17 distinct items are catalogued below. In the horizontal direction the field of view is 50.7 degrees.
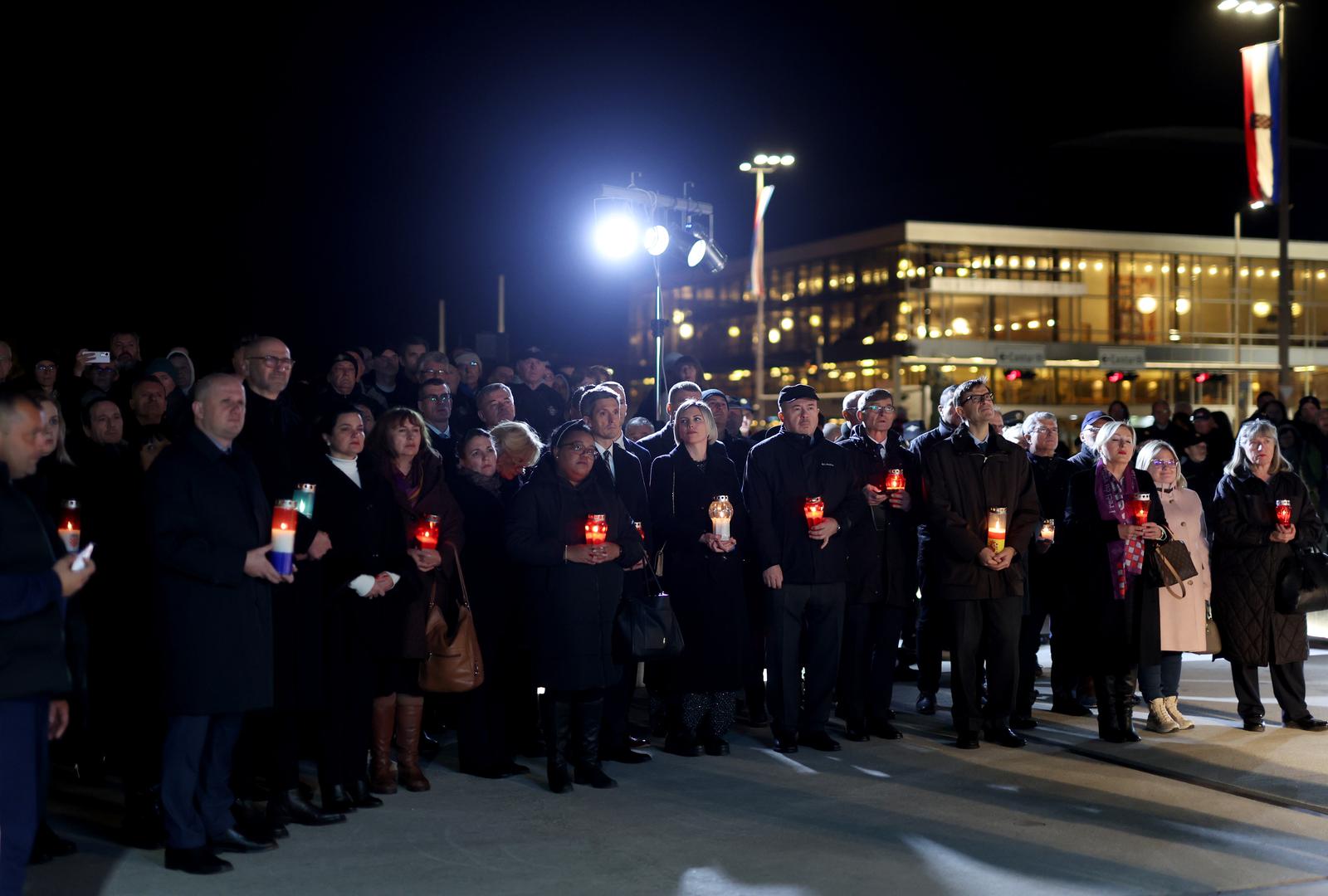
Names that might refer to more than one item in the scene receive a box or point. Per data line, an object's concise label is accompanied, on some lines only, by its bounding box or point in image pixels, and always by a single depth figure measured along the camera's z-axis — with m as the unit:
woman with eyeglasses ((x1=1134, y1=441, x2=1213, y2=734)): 9.23
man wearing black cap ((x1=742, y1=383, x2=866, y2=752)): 8.86
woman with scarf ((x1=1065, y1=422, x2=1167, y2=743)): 9.06
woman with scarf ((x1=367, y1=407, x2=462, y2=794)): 7.35
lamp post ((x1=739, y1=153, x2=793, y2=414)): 31.45
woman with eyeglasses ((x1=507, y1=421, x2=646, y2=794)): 7.66
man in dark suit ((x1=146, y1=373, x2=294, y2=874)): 6.01
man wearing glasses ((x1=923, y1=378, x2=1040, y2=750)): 8.95
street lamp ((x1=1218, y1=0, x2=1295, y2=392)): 20.23
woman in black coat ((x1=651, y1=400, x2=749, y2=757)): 8.72
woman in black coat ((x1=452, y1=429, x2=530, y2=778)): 8.16
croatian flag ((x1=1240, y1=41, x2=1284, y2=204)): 21.25
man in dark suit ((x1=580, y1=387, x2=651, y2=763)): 8.37
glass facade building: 57.09
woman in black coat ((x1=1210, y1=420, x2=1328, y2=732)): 9.41
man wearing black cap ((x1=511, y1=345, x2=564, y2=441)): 12.36
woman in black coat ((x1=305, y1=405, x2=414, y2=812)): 7.18
